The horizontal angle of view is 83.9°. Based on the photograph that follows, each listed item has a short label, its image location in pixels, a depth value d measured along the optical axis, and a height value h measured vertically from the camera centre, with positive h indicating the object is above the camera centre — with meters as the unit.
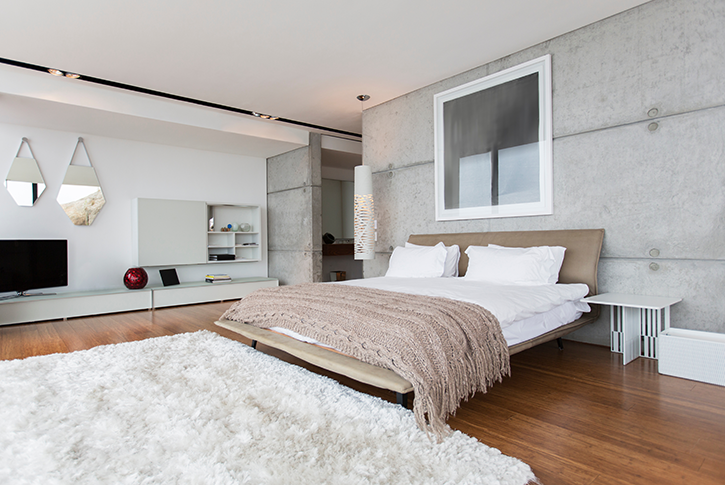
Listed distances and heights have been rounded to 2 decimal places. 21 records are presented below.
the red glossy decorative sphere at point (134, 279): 5.63 -0.54
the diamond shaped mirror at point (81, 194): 5.48 +0.65
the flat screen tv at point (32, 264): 4.76 -0.28
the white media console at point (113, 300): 4.75 -0.80
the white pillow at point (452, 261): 4.10 -0.24
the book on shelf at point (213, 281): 6.46 -0.66
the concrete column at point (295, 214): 6.51 +0.41
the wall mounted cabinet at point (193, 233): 5.87 +0.11
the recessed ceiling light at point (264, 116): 5.76 +1.79
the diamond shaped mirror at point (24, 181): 5.09 +0.78
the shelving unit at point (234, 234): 6.84 +0.10
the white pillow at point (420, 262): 4.02 -0.26
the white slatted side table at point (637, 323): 2.88 -0.66
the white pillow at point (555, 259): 3.31 -0.19
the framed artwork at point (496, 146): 3.77 +0.93
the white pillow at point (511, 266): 3.29 -0.25
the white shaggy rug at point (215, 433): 1.54 -0.89
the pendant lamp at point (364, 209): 5.00 +0.36
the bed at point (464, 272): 1.99 -0.37
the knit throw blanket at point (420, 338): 1.87 -0.53
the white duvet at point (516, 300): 2.49 -0.43
